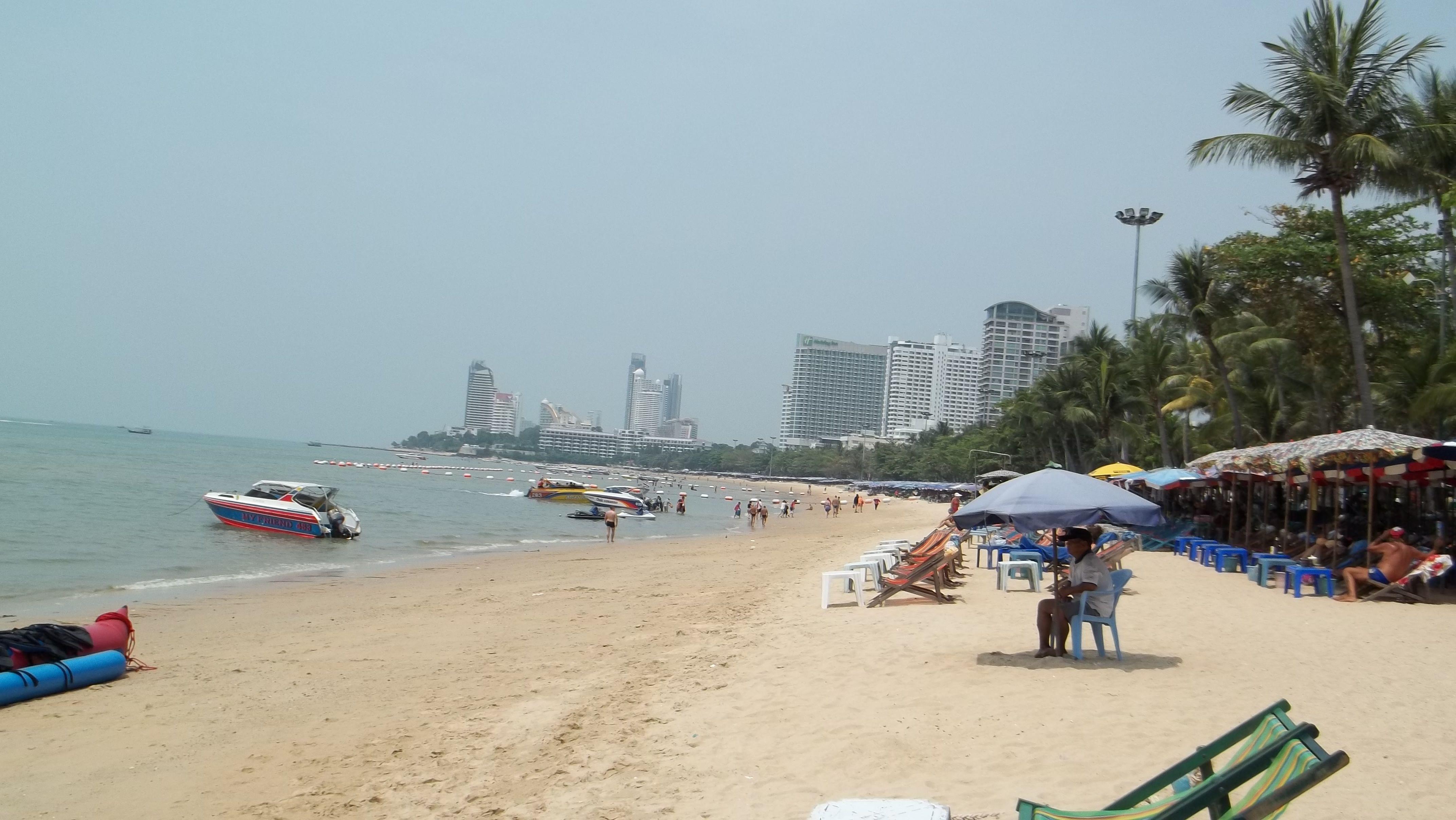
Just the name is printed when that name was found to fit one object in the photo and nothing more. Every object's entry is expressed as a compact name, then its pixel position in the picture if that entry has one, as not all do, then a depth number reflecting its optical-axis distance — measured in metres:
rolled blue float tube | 7.26
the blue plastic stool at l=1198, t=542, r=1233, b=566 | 16.81
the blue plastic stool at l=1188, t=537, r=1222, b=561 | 17.80
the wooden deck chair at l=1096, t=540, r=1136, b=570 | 11.56
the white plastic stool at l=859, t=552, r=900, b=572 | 13.86
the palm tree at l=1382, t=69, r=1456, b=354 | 17.95
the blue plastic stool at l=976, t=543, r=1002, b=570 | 16.16
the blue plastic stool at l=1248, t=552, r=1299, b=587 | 13.12
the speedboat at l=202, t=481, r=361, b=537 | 25.84
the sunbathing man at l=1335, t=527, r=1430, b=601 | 11.32
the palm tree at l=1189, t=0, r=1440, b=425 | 17.53
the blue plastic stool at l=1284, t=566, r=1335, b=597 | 11.77
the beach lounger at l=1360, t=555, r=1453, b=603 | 11.10
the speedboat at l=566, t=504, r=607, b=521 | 42.69
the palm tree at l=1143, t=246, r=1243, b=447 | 27.69
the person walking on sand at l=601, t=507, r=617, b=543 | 31.22
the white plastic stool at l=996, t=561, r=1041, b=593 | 12.71
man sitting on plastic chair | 7.41
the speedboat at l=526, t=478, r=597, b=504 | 55.97
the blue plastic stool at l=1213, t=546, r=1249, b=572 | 15.33
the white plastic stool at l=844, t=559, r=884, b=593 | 12.90
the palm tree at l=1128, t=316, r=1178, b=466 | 35.41
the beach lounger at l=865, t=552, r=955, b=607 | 11.37
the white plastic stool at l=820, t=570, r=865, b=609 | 11.48
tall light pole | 39.59
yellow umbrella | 23.14
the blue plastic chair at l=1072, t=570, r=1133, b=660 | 7.40
